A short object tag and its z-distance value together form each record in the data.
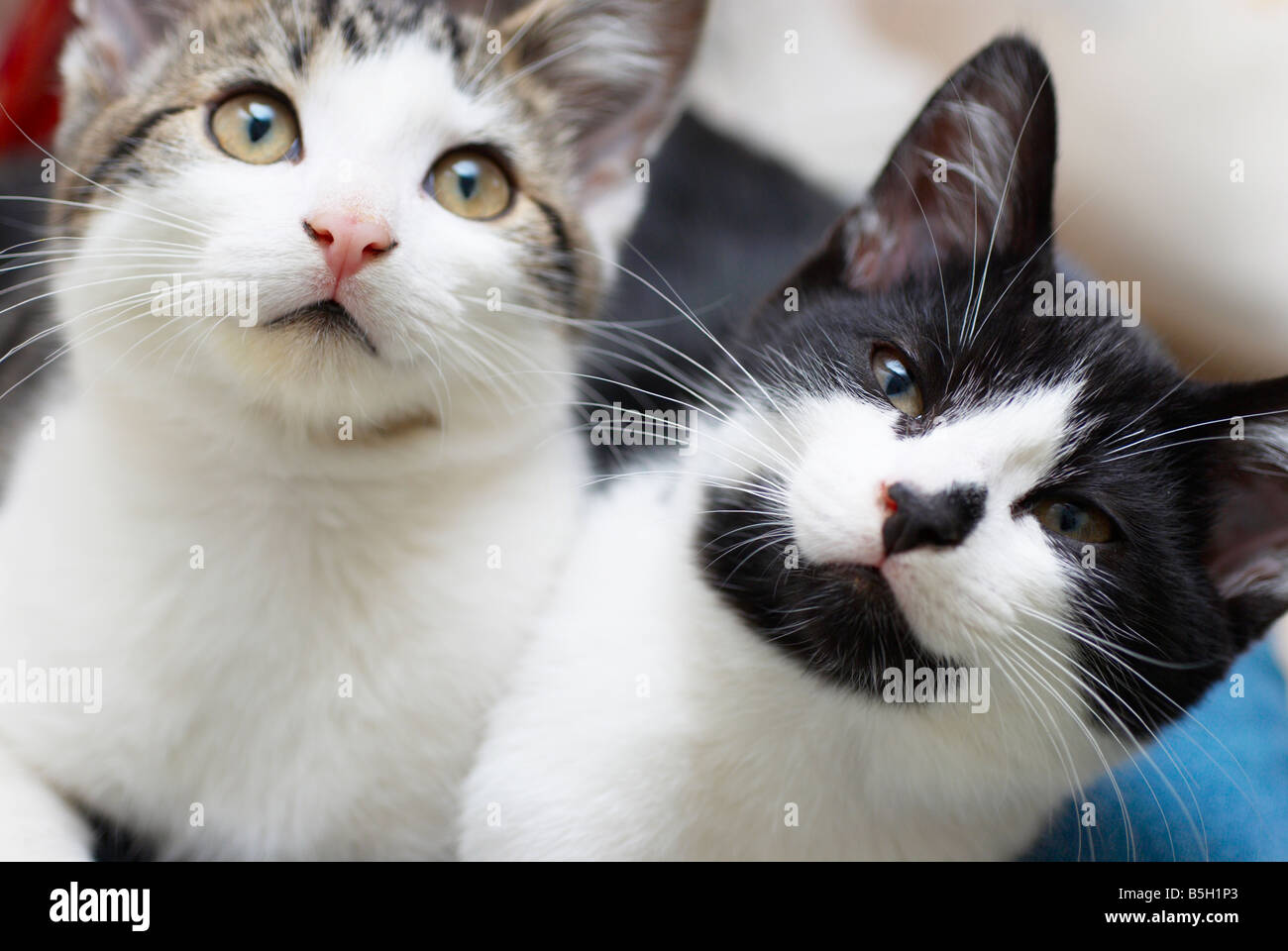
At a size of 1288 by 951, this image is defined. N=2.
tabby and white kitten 0.50
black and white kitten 0.47
